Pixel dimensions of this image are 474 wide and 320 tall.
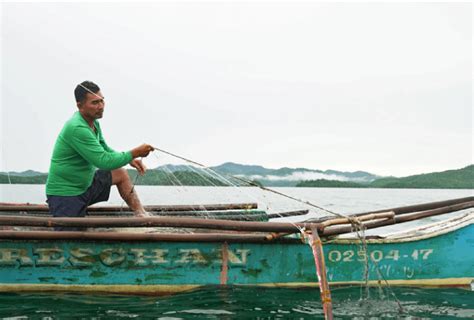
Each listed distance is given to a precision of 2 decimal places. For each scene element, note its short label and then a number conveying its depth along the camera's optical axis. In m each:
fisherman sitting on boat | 5.71
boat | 5.77
